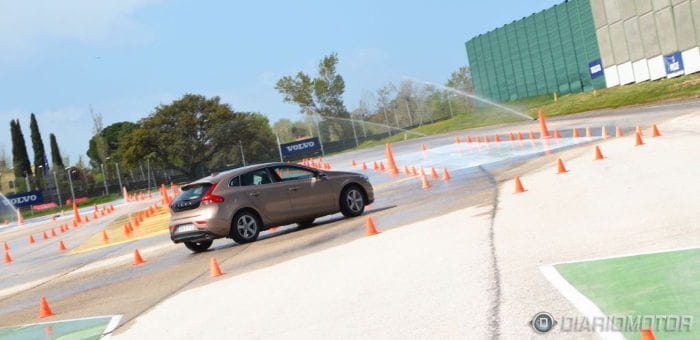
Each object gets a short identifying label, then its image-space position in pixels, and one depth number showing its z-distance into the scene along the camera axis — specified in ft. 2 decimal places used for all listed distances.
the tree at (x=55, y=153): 407.64
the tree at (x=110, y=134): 453.12
